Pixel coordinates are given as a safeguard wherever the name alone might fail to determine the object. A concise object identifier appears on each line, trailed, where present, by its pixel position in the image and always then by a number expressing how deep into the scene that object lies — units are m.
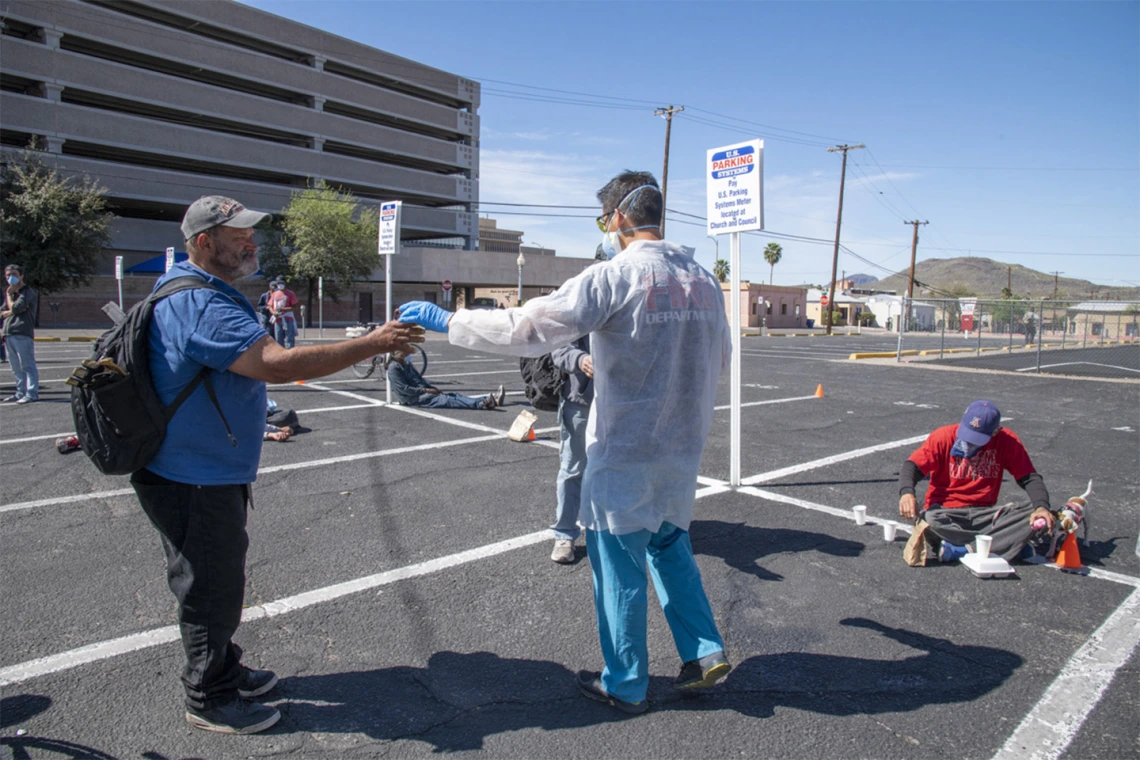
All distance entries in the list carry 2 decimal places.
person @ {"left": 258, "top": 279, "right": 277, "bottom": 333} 13.35
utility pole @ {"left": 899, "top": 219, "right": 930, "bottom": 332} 65.14
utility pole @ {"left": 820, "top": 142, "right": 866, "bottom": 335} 51.56
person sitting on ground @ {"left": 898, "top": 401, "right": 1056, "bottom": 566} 4.55
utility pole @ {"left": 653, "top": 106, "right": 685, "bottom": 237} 40.78
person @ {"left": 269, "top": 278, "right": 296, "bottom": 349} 14.67
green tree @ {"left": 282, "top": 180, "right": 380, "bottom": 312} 44.66
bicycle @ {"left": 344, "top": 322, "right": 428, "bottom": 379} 13.34
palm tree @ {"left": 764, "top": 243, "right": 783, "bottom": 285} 105.56
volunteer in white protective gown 2.73
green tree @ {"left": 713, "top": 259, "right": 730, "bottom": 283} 95.59
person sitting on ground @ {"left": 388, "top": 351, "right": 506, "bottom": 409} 10.55
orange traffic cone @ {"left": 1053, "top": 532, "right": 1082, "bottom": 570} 4.50
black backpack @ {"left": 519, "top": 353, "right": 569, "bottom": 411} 4.77
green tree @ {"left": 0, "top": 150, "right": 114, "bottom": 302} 34.38
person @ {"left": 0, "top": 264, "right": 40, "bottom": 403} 10.14
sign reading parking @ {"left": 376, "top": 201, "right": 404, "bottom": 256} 10.60
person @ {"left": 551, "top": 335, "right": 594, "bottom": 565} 4.39
